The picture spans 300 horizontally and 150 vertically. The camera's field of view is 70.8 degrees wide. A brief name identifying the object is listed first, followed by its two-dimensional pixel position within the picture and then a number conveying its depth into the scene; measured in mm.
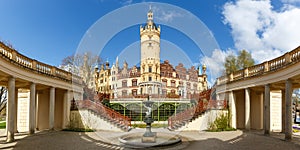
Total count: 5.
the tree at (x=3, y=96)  25533
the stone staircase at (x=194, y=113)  16234
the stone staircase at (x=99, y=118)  15680
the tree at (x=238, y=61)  31156
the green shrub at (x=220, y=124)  15742
